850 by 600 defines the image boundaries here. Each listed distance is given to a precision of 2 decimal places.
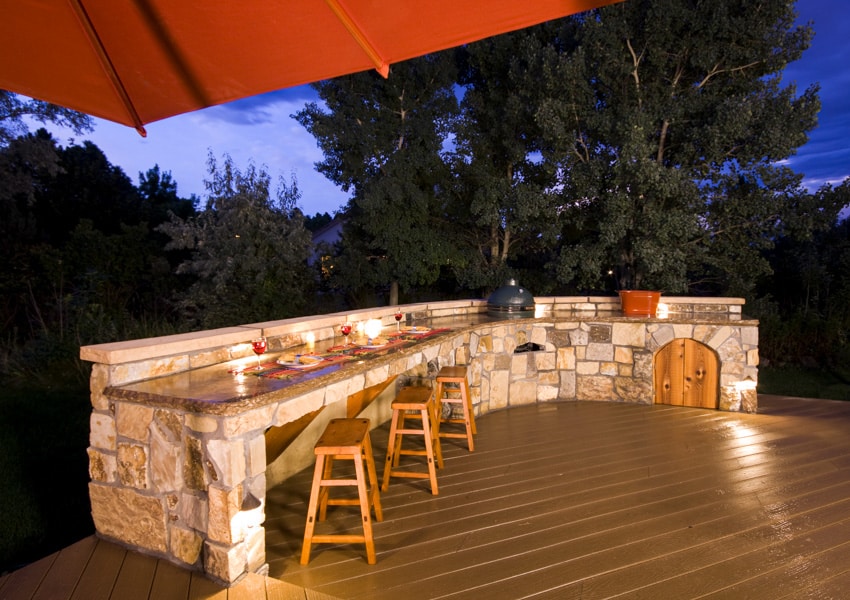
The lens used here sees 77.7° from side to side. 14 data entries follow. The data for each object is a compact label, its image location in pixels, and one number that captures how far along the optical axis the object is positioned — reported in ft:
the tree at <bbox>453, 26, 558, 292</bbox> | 30.76
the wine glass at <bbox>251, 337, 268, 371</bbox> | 9.06
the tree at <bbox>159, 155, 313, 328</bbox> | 27.25
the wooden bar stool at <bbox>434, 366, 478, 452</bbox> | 14.16
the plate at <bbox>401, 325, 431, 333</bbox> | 14.17
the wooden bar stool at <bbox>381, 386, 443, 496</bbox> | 11.48
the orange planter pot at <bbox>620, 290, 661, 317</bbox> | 19.65
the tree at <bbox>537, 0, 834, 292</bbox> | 25.76
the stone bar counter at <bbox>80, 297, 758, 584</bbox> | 7.42
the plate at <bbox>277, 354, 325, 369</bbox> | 9.41
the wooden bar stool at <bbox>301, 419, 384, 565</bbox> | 8.77
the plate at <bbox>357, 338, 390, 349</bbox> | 11.68
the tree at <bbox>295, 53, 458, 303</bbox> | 33.81
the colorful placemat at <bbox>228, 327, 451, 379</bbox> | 8.95
